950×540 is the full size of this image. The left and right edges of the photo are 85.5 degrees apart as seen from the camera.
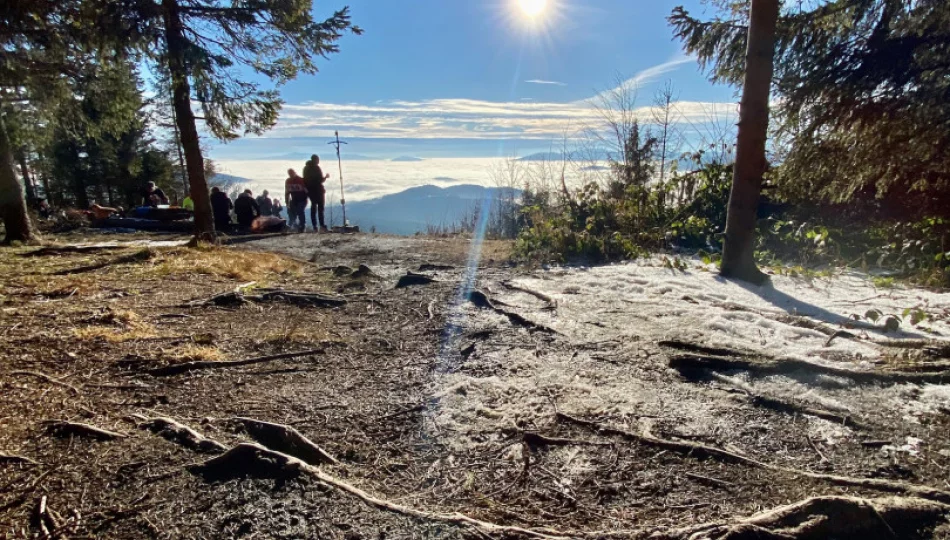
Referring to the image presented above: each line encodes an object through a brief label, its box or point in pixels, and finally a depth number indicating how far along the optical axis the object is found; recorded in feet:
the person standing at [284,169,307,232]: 52.24
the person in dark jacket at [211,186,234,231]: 50.43
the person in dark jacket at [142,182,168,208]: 59.47
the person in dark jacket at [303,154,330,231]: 50.37
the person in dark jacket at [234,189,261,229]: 51.06
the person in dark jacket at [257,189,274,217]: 72.28
